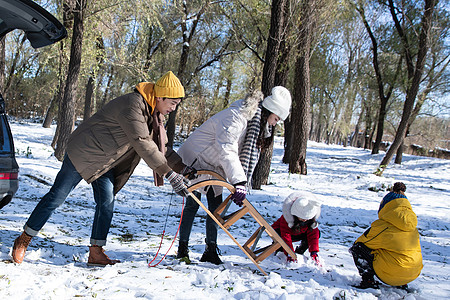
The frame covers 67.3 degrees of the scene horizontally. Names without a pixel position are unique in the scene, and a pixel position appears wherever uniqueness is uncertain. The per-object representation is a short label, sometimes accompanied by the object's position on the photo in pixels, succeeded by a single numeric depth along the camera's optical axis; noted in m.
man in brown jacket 3.04
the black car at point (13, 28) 3.10
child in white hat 4.04
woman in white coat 3.40
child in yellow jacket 3.20
